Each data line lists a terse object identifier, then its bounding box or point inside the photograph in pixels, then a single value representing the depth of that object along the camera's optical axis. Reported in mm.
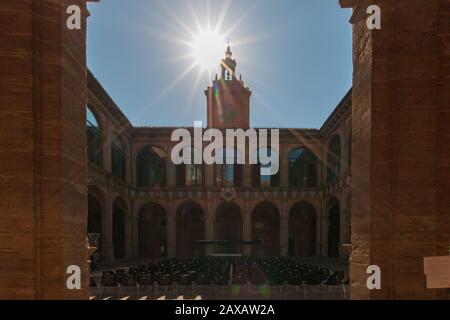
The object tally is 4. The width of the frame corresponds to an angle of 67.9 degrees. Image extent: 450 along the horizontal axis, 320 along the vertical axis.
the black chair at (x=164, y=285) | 12719
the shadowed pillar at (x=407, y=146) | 4527
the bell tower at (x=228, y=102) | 35656
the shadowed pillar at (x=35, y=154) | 4477
